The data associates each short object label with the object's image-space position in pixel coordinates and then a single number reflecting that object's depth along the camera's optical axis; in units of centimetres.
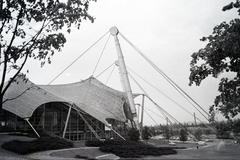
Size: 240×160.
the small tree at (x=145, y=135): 3175
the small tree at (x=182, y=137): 4066
